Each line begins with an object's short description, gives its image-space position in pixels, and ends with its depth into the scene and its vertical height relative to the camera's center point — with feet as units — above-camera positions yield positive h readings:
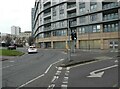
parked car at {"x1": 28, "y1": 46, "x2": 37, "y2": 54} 59.52 -3.47
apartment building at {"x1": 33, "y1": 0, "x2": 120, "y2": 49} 74.51 +21.09
